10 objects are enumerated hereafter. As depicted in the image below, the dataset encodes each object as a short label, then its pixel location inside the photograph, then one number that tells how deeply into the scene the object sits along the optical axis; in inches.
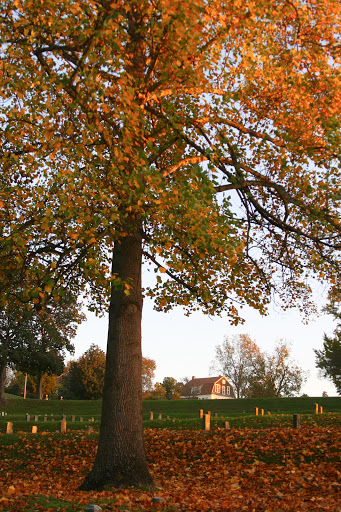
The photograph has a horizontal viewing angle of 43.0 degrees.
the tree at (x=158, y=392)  2351.6
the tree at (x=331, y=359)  1851.6
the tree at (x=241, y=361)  2370.8
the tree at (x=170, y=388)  2472.9
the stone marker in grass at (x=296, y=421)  546.2
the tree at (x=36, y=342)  1467.8
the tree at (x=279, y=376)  2194.4
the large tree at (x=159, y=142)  299.3
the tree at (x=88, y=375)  1811.0
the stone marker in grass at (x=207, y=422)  582.3
